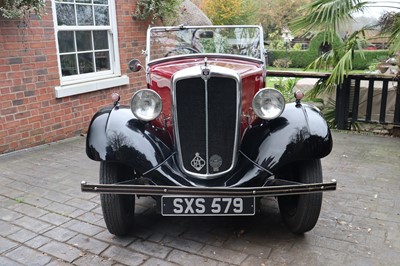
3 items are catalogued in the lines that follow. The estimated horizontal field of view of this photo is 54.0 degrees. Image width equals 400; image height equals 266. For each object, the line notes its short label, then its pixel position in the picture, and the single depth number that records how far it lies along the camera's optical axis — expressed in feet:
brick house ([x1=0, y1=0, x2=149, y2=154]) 17.67
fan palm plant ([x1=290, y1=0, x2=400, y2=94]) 19.01
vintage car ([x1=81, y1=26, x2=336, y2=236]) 8.91
